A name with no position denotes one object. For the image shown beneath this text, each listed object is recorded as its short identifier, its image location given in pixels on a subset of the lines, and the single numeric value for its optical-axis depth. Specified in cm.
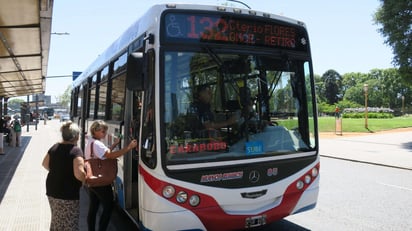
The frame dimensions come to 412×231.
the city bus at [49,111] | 8797
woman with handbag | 476
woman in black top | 404
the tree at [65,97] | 11149
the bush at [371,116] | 5506
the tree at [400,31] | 2009
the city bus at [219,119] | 419
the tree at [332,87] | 13050
